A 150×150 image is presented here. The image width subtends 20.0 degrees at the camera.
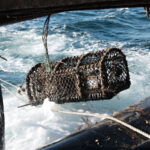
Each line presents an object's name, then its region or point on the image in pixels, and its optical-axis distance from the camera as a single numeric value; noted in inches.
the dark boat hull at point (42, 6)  70.3
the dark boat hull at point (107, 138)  87.5
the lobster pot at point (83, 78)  115.9
